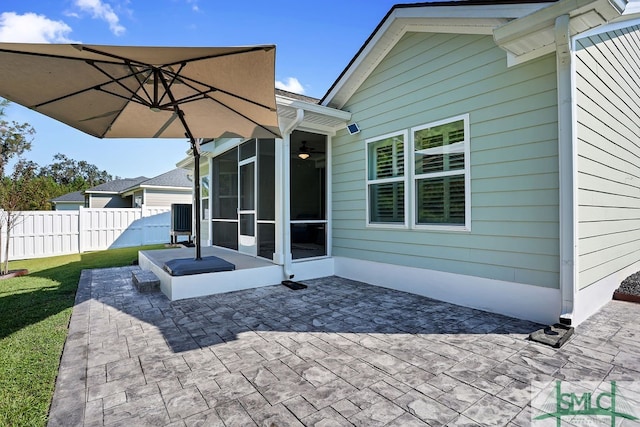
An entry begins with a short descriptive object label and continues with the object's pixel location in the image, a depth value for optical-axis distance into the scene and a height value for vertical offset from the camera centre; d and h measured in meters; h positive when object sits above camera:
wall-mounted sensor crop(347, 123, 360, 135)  5.74 +1.54
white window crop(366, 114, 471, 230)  4.25 +0.51
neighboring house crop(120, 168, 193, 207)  17.00 +1.25
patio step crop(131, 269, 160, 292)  5.11 -1.16
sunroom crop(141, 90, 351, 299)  5.21 +0.18
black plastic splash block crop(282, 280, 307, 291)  5.18 -1.24
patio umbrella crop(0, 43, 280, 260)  2.76 +1.38
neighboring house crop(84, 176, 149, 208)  21.38 +1.18
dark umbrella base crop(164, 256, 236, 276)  4.68 -0.84
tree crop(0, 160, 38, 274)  7.58 +0.54
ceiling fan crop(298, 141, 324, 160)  6.58 +1.30
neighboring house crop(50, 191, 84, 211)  24.88 +0.89
